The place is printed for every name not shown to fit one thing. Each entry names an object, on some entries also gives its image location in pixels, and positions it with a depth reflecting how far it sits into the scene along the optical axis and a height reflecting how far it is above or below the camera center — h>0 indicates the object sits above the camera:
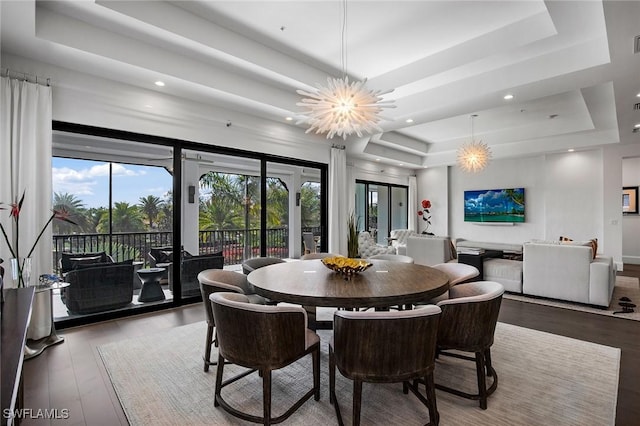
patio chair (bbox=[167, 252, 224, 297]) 4.64 -0.85
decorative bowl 2.64 -0.46
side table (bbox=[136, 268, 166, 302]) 4.42 -1.03
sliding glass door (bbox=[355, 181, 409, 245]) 8.84 +0.14
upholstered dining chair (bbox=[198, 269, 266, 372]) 2.48 -0.63
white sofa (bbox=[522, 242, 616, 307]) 4.22 -0.87
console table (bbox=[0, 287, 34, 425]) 1.02 -0.58
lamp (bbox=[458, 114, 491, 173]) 6.40 +1.14
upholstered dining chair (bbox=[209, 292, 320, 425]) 1.83 -0.75
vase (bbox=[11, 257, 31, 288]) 2.85 -0.54
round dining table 1.98 -0.53
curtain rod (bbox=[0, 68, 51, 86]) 3.14 +1.41
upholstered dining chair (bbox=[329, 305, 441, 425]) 1.67 -0.73
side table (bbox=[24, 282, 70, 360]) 2.88 -1.27
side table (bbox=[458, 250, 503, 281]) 5.32 -0.80
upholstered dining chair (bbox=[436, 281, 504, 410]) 2.07 -0.77
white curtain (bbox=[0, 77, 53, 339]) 3.10 +0.46
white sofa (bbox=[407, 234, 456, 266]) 5.54 -0.68
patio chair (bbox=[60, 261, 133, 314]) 3.78 -0.94
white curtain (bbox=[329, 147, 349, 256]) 6.73 +0.26
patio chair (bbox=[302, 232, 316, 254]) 6.90 -0.66
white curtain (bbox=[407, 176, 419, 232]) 10.15 +0.17
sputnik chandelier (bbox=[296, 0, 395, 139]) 2.88 +0.99
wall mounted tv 8.41 +0.19
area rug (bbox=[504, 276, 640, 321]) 4.07 -1.31
